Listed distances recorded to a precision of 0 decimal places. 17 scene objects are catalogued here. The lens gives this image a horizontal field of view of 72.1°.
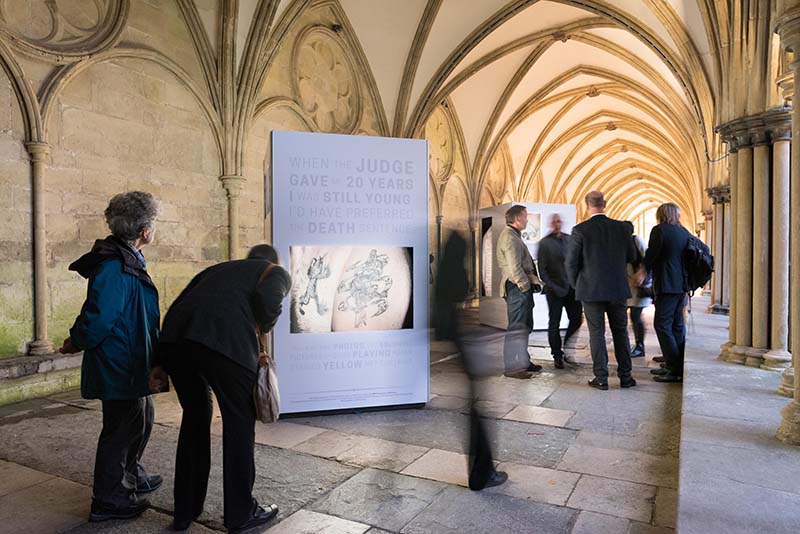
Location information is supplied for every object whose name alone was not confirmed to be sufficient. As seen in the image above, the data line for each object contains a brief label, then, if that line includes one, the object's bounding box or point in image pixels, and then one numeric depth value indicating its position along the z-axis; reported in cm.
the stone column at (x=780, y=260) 474
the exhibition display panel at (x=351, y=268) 413
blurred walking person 256
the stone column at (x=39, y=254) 537
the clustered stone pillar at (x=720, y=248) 995
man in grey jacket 522
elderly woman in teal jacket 239
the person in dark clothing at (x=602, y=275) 473
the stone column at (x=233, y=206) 770
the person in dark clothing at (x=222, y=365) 226
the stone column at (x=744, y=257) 509
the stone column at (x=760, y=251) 493
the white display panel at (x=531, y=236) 857
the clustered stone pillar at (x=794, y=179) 283
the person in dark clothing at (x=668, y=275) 504
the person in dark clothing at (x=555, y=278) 607
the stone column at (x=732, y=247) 524
